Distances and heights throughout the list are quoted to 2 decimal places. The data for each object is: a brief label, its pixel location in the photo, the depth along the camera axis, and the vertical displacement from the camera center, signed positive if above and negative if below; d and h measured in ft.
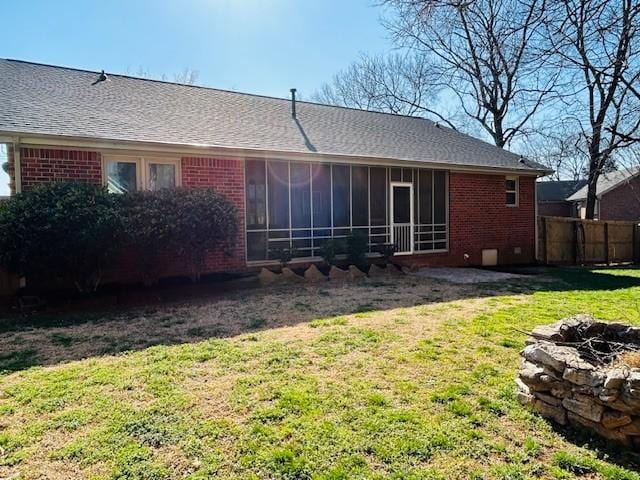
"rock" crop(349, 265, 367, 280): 33.04 -3.04
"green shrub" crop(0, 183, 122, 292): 20.56 +0.39
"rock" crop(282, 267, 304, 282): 30.86 -2.98
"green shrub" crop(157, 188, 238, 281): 24.71 +0.81
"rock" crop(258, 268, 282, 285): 29.73 -2.93
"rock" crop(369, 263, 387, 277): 34.23 -3.04
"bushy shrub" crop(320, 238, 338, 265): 33.24 -1.30
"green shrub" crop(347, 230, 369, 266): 34.58 -1.21
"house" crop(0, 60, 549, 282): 26.14 +5.55
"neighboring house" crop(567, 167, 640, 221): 101.50 +6.64
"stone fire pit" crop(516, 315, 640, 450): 9.33 -3.45
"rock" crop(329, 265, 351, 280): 32.58 -3.06
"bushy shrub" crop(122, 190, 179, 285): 23.58 +0.84
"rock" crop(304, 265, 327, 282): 31.48 -3.02
